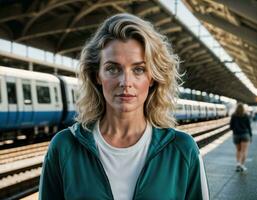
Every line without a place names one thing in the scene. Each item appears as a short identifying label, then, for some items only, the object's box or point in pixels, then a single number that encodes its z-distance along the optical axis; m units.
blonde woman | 1.85
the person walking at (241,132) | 10.70
